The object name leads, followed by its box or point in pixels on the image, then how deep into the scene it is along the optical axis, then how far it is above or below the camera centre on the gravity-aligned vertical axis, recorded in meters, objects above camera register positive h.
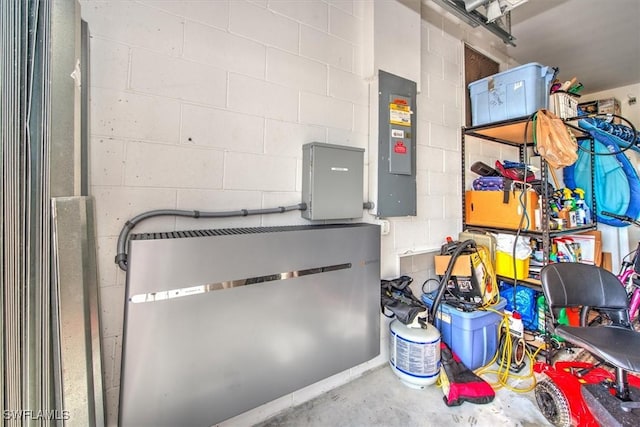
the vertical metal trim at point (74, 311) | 0.87 -0.34
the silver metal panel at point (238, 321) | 0.99 -0.50
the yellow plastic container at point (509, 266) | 2.20 -0.47
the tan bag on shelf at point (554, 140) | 1.99 +0.52
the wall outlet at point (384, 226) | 1.88 -0.12
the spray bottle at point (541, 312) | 2.17 -0.85
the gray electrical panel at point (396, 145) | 1.87 +0.46
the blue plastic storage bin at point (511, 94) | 2.12 +0.99
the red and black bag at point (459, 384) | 1.59 -1.07
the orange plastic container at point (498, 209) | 2.12 +0.01
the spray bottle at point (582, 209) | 2.43 +0.01
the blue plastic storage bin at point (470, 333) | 1.84 -0.88
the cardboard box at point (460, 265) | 2.07 -0.43
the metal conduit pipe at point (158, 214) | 1.09 -0.03
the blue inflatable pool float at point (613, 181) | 2.43 +0.27
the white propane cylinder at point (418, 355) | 1.65 -0.92
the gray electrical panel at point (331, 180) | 1.51 +0.17
